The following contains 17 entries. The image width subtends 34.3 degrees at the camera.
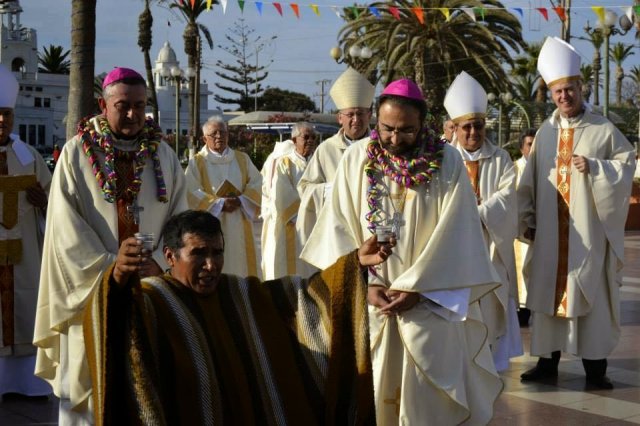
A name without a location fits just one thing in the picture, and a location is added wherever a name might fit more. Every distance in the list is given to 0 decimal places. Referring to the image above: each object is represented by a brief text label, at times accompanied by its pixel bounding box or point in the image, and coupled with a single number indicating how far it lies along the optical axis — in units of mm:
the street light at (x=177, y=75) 30694
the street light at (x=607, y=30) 16862
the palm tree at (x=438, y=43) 30089
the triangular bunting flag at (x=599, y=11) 14398
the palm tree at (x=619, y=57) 63000
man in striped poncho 3389
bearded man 4930
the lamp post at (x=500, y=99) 32953
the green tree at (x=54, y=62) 77438
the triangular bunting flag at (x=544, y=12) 16375
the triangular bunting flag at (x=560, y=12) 16114
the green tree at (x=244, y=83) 79088
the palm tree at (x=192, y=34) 38400
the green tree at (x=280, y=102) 83281
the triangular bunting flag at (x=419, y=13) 17214
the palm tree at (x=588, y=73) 53344
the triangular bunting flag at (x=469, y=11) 15858
